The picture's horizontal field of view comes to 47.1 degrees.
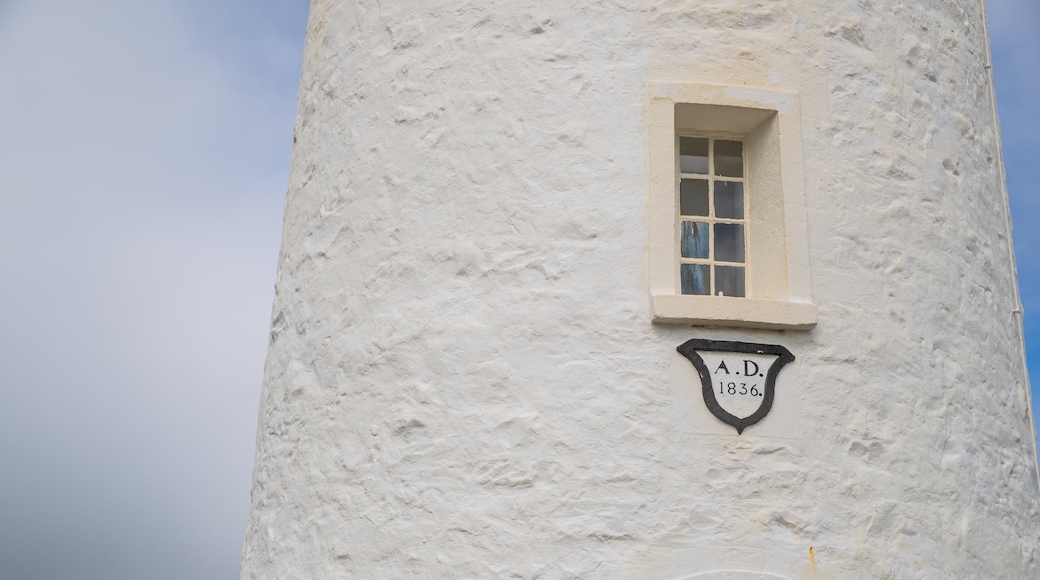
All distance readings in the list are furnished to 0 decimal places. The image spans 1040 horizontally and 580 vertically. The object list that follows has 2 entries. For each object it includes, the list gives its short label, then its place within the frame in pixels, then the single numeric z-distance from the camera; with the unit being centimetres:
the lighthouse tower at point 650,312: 630
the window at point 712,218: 698
